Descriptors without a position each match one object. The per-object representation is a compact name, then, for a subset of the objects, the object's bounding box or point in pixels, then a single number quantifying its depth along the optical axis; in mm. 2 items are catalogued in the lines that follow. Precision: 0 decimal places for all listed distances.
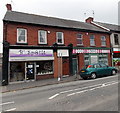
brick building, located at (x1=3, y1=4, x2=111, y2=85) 13281
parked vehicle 12906
